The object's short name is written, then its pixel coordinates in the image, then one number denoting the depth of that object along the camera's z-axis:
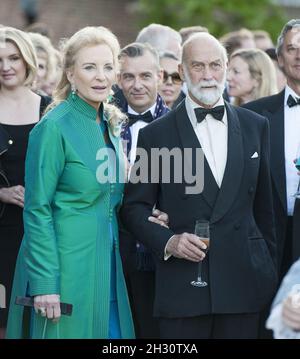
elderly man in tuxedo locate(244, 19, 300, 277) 11.98
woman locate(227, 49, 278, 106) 16.29
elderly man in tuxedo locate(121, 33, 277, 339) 10.62
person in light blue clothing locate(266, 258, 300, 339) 8.23
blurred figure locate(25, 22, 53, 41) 19.74
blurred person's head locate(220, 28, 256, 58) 19.99
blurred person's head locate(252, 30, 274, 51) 21.14
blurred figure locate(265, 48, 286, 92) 17.96
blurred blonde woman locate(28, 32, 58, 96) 16.56
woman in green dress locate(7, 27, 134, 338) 10.35
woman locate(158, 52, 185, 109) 15.28
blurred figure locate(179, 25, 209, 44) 17.49
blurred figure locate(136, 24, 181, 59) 16.38
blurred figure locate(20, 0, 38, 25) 36.03
